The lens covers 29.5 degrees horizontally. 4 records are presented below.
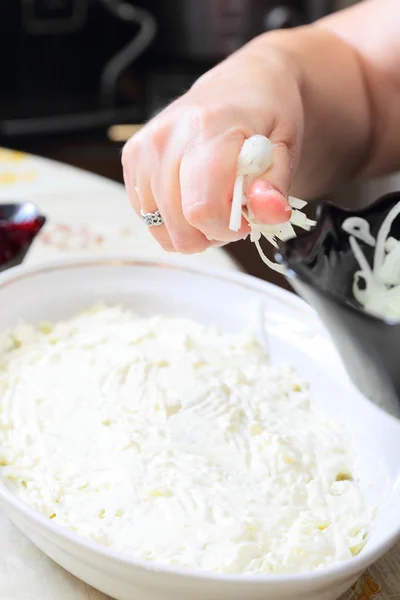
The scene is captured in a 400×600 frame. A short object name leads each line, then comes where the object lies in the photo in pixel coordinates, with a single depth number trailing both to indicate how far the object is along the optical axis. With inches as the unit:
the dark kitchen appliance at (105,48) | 82.1
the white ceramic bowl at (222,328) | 16.9
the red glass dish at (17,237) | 32.0
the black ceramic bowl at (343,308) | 16.3
